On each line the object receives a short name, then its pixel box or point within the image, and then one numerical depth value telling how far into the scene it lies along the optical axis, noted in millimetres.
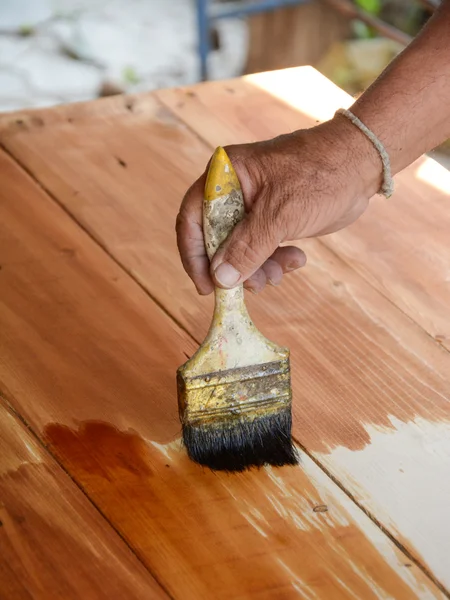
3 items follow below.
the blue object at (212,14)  3848
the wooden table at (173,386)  1377
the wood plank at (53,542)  1335
